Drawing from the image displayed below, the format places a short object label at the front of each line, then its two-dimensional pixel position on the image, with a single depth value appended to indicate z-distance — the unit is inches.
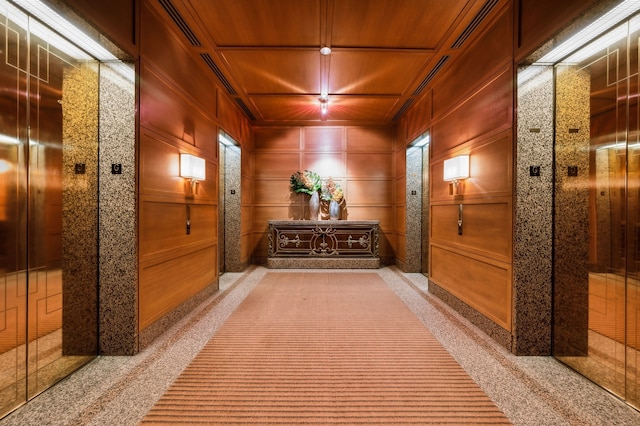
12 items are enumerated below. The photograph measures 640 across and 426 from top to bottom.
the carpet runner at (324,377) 70.2
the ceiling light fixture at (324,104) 194.3
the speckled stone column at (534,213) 99.3
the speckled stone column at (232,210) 225.6
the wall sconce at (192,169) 128.1
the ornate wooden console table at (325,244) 241.3
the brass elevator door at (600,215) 79.4
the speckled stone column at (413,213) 227.5
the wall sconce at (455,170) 130.4
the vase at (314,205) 248.4
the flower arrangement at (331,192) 252.7
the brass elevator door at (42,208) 73.4
